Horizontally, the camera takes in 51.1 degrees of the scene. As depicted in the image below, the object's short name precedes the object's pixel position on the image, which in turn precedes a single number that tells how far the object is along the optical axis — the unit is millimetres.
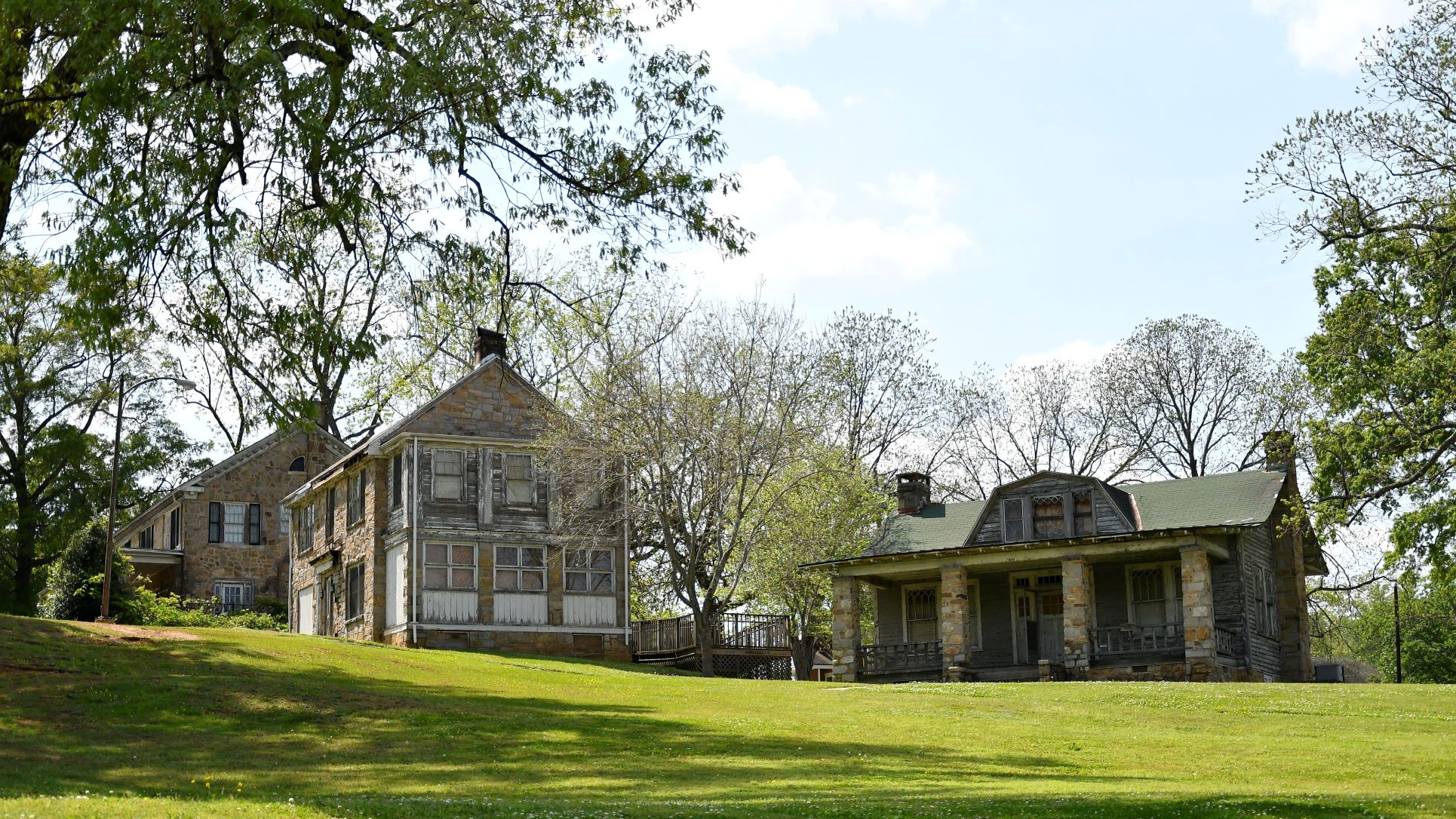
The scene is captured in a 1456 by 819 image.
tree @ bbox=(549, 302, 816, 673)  38906
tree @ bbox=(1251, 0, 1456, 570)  29062
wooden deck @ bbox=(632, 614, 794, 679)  42375
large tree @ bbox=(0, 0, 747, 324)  17203
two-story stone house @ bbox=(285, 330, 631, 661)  39625
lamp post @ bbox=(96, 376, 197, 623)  35812
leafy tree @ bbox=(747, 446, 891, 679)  42969
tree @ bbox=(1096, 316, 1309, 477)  55656
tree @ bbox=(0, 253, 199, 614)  45719
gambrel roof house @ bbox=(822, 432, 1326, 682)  35219
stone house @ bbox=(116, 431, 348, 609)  52500
